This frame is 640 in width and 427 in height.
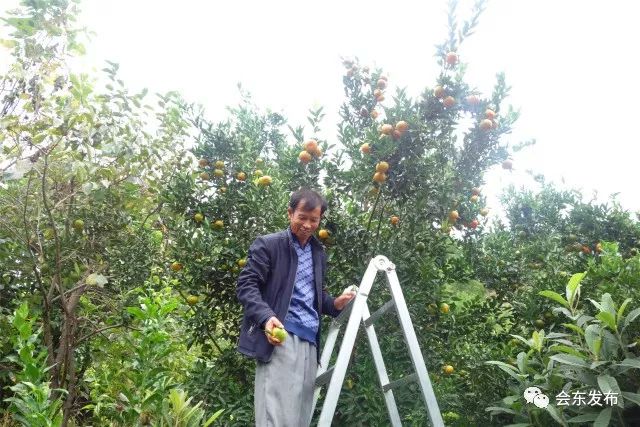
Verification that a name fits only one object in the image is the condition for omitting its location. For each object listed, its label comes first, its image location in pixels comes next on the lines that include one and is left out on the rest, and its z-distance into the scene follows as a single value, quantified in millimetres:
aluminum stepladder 1966
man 2201
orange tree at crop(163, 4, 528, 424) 3131
